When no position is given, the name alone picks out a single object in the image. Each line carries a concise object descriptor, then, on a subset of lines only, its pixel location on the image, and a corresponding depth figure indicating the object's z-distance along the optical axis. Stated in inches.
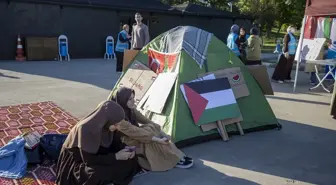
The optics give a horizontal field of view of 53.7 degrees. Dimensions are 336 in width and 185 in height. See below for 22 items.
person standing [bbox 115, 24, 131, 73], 397.7
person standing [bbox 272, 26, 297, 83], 355.6
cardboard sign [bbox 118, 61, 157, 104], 189.5
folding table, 318.3
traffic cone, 502.0
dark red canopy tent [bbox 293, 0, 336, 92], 257.4
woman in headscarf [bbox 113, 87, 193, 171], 138.4
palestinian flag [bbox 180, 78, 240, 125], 174.1
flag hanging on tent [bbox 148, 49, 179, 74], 182.4
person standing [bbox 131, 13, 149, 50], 342.0
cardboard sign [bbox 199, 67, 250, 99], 189.5
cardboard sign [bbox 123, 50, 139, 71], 264.1
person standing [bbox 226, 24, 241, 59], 333.1
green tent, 170.6
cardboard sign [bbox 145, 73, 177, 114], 175.2
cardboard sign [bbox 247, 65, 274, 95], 205.9
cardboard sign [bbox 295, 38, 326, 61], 370.9
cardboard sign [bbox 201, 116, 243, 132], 177.8
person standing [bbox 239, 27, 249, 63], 352.5
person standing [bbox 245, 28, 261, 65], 332.8
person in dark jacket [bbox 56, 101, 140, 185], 116.0
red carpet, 135.2
